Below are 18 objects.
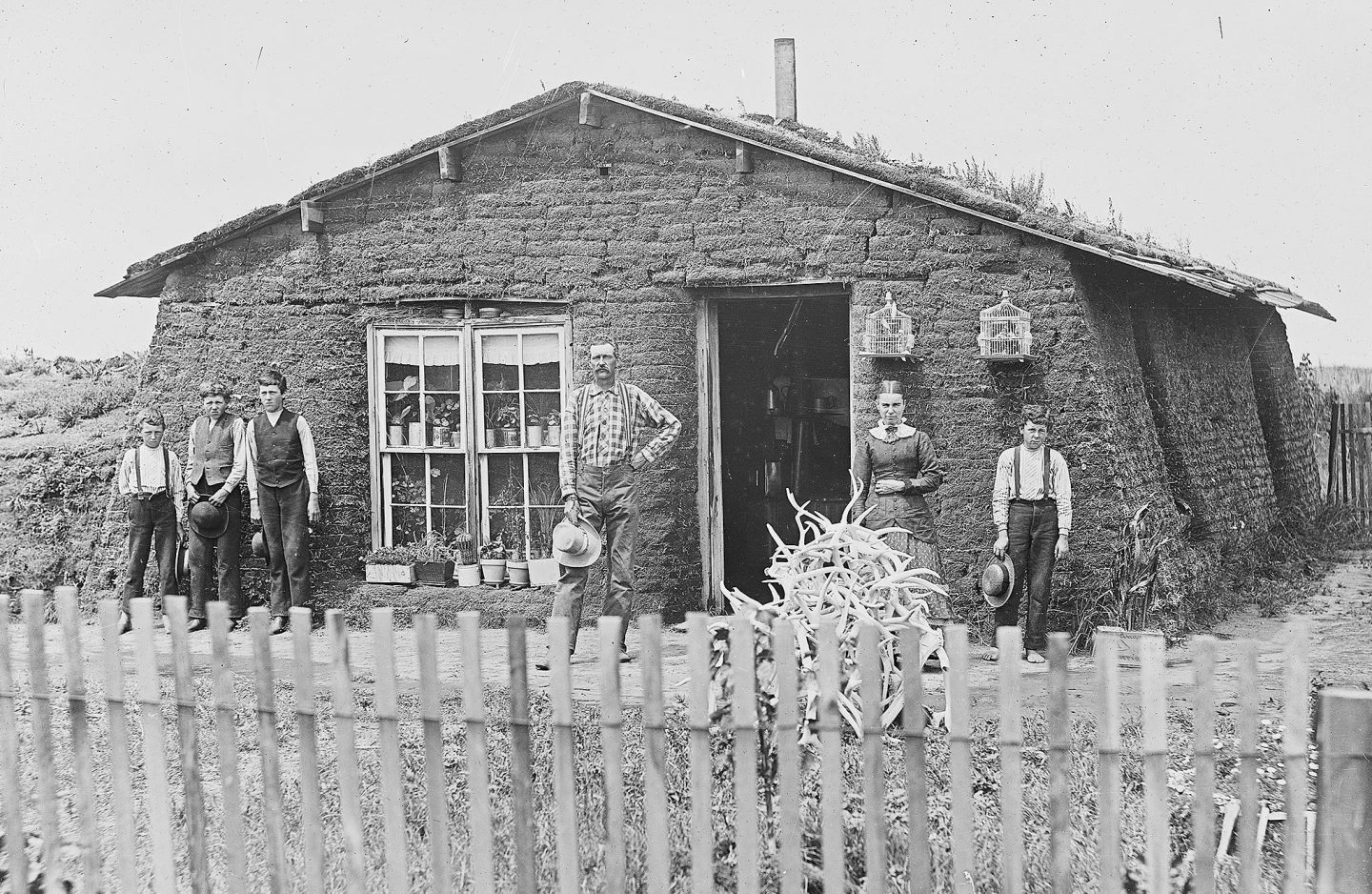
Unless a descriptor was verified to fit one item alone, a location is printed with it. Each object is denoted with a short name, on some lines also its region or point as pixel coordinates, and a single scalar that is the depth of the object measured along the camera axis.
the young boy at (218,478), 10.27
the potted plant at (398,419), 10.55
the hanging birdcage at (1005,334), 8.86
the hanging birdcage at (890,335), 9.19
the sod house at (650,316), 9.04
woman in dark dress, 8.56
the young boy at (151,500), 10.36
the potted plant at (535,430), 10.30
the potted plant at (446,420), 10.50
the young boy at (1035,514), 8.63
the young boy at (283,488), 10.18
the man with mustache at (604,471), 8.71
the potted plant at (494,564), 10.21
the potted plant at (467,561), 10.24
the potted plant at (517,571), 10.16
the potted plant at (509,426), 10.35
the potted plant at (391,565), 10.31
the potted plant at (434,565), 10.27
